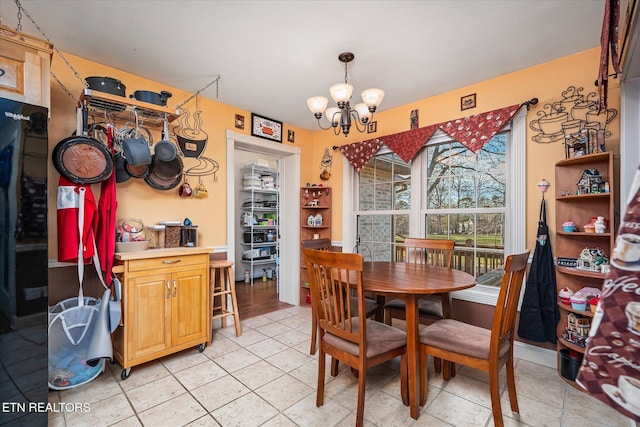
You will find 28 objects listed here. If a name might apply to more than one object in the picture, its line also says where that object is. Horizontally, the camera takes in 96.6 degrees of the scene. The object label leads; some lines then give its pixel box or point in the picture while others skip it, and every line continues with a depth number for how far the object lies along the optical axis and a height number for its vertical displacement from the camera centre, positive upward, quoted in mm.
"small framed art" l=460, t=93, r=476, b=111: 2812 +1126
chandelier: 2057 +853
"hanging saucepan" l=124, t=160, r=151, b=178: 2450 +386
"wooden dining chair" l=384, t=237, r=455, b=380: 2266 -705
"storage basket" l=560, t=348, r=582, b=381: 2014 -1064
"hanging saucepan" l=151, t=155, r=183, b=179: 2607 +434
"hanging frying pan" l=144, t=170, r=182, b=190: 2650 +305
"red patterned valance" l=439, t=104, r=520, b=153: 2533 +830
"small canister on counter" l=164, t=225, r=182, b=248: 2631 -205
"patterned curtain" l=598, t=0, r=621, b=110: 1229 +827
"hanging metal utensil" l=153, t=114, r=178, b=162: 2516 +577
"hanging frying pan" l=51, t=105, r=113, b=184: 2061 +405
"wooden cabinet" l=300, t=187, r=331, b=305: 3975 -69
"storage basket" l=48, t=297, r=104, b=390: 1959 -934
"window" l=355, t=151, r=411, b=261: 3418 +110
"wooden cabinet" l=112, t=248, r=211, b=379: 2158 -739
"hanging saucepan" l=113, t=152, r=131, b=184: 2396 +385
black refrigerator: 1421 -253
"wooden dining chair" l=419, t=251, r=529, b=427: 1499 -741
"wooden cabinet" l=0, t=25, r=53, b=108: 1575 +842
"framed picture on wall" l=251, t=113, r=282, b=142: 3551 +1114
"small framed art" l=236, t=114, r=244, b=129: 3387 +1107
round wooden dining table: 1678 -448
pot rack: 2137 +864
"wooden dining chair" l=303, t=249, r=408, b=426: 1565 -709
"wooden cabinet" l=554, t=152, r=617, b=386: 2000 +5
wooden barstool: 2846 -795
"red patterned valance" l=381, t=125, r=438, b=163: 3031 +817
